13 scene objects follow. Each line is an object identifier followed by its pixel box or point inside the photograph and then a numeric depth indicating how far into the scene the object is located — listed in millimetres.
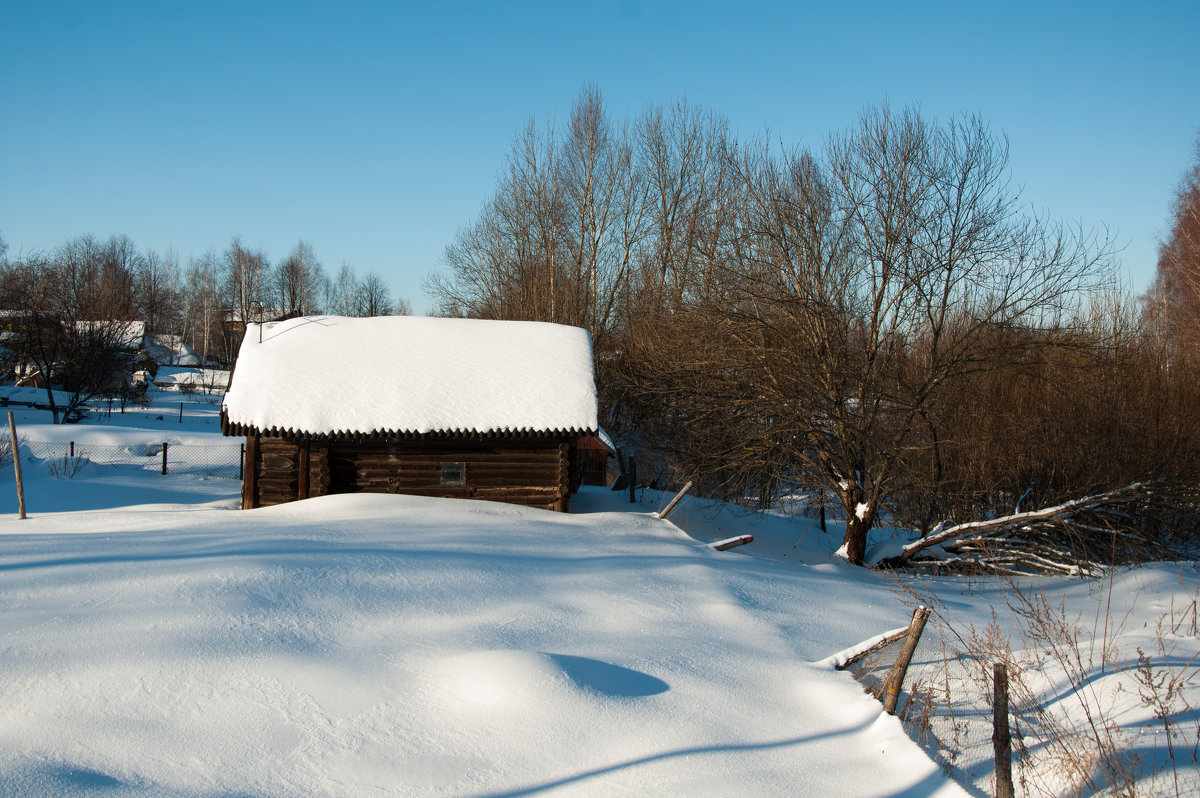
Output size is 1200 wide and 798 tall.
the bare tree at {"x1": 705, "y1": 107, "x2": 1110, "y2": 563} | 15703
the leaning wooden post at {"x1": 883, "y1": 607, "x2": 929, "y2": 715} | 6020
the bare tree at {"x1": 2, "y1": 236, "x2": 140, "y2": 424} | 34594
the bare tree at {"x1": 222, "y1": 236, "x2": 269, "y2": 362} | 74438
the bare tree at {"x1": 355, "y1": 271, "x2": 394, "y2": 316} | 79125
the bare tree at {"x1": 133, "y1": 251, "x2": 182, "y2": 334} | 73562
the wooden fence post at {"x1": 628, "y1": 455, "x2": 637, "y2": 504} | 21031
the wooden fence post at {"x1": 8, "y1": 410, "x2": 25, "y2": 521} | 12641
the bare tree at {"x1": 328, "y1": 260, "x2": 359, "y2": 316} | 82625
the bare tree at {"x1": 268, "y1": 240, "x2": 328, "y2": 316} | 79438
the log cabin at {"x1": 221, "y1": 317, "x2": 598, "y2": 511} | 15078
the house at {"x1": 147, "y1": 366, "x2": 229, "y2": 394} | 52688
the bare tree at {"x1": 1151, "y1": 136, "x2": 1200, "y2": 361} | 21281
